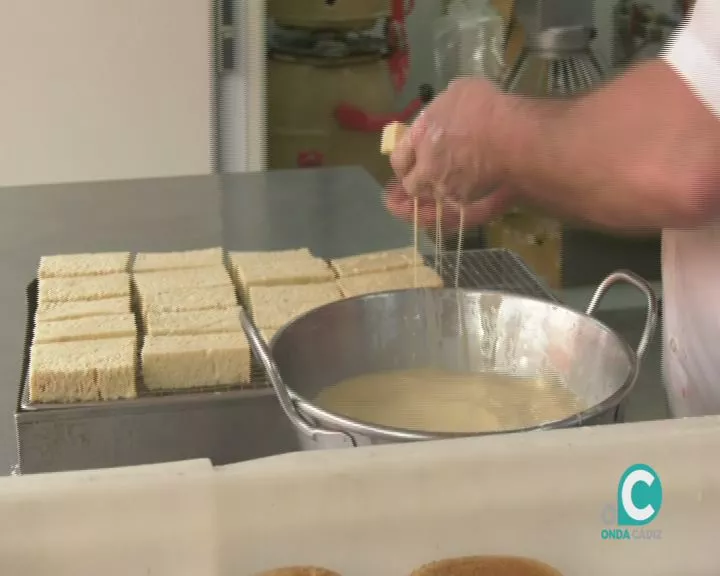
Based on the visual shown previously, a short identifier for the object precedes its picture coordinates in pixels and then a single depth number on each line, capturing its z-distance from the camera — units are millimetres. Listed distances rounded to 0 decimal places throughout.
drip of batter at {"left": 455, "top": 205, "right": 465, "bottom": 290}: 819
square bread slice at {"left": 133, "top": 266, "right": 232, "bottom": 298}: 993
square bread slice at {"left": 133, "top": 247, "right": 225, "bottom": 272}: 1058
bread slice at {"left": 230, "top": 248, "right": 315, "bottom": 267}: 1072
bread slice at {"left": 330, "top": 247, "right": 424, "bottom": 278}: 1041
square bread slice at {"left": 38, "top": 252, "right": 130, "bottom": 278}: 1029
